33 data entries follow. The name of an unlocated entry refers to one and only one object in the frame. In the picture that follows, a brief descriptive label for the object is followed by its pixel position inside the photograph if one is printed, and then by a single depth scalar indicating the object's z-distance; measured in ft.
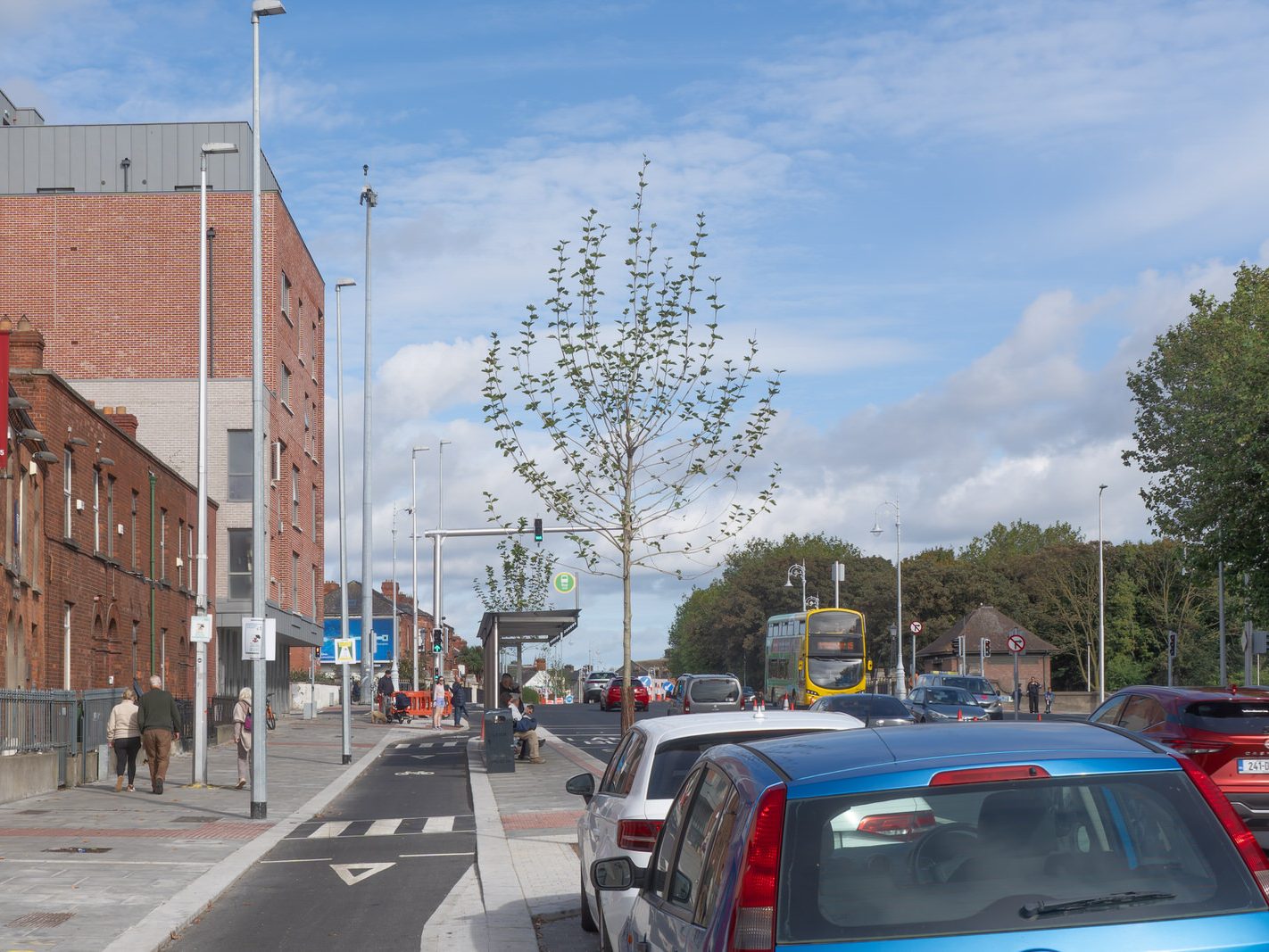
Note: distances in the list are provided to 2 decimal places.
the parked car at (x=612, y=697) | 226.99
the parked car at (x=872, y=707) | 90.27
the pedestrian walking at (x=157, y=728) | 80.02
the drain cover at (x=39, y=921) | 36.81
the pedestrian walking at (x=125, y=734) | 82.02
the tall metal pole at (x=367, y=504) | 123.13
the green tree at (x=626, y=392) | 73.10
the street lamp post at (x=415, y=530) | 232.20
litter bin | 92.68
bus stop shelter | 121.39
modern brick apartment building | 165.27
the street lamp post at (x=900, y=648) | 215.92
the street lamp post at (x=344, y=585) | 108.47
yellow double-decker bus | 157.79
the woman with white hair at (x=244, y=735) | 86.48
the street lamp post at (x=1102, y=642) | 223.47
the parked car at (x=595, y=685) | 272.00
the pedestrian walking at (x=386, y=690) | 188.24
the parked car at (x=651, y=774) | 27.94
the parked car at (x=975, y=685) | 148.15
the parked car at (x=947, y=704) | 120.37
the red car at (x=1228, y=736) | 44.60
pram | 185.26
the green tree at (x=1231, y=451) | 89.86
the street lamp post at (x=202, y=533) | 84.79
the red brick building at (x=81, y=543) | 85.20
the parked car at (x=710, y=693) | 120.98
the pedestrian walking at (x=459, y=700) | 173.37
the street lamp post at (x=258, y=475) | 67.21
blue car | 12.01
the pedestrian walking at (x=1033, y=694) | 185.47
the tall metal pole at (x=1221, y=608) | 175.09
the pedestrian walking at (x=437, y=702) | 171.22
